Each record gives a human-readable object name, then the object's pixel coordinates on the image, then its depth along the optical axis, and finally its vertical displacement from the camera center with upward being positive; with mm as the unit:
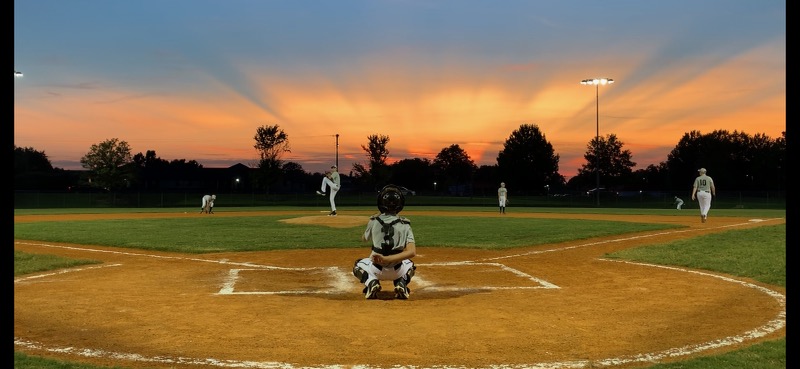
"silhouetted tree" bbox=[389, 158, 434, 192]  142375 +3260
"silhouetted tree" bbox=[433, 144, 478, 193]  149750 +5107
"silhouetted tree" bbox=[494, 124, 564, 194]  101250 +4864
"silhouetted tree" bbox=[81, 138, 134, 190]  61781 +2478
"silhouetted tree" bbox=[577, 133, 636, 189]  119062 +4977
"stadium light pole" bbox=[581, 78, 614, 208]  47912 +9209
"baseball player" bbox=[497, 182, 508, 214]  38578 -589
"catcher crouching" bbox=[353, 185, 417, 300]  8766 -978
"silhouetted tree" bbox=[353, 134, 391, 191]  84062 +3137
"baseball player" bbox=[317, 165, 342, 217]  24891 +245
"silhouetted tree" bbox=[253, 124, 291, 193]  78938 +4917
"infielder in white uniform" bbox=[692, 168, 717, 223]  23486 -85
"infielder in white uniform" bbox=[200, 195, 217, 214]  39034 -1199
